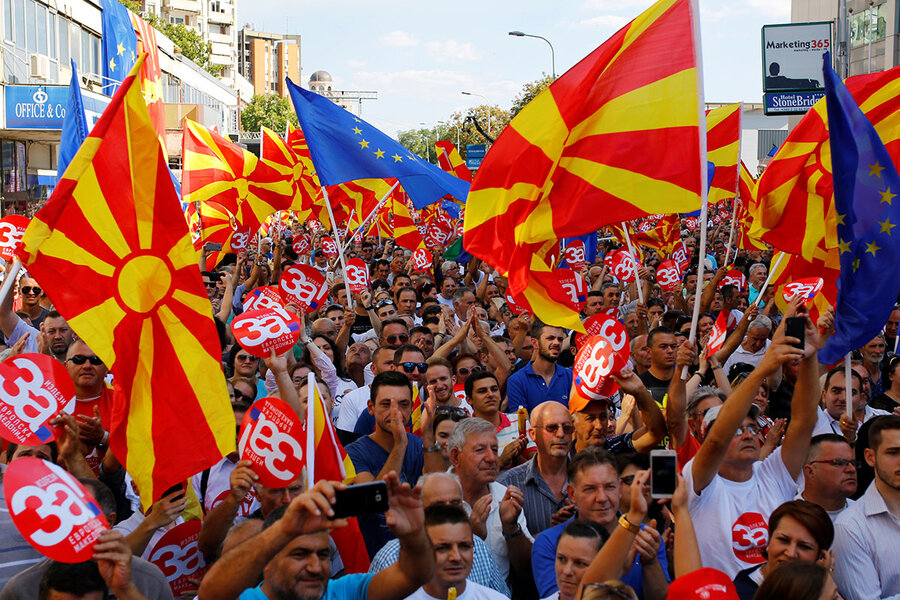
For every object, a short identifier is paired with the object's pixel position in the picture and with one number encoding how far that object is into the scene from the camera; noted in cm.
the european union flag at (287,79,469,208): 1106
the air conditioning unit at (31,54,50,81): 2745
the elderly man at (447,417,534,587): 503
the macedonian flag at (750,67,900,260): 750
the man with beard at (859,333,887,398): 866
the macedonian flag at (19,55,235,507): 495
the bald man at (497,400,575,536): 551
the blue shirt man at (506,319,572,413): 801
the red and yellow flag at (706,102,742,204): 1274
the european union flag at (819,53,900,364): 603
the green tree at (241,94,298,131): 10112
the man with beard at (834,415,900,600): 442
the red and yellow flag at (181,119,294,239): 1584
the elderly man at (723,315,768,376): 903
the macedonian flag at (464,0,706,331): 631
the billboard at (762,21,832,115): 2020
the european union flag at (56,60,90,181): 884
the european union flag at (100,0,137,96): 2111
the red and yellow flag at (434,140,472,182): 2014
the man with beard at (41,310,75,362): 794
